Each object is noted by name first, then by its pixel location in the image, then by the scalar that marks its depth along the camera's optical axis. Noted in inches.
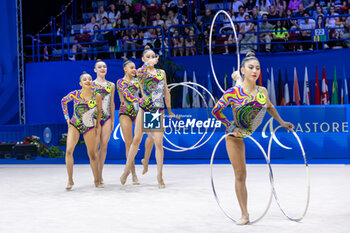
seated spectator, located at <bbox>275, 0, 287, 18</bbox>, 623.5
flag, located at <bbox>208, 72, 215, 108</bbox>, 597.9
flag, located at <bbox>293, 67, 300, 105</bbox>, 589.0
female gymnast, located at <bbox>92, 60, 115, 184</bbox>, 339.9
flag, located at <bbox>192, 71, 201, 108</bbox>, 599.8
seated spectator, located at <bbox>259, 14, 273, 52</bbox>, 602.7
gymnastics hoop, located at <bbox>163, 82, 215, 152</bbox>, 442.2
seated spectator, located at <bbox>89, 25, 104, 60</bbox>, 667.4
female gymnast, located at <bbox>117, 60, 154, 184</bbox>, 346.3
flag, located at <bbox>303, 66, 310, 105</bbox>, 586.3
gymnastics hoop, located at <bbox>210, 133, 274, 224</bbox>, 211.5
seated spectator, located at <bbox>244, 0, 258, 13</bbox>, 660.1
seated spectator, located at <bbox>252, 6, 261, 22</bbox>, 630.5
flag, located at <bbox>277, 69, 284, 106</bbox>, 586.2
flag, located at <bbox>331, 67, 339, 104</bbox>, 569.9
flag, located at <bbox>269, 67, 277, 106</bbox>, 574.3
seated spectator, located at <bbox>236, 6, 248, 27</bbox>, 633.6
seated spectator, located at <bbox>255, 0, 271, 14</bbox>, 632.6
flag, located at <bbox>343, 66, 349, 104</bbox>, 567.5
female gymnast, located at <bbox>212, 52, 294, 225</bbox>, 215.9
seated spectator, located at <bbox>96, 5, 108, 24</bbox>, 711.7
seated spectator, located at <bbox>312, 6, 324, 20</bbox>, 601.6
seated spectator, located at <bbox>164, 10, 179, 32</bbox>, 663.8
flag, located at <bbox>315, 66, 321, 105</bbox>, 577.8
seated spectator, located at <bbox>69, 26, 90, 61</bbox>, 682.8
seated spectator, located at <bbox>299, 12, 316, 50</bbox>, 593.0
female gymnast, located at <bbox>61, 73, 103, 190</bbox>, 321.4
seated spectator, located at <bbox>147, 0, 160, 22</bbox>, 693.9
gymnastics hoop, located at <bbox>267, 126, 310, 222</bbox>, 213.6
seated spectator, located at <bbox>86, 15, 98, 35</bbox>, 705.0
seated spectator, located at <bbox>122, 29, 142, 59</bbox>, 651.5
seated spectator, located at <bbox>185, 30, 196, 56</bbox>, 623.3
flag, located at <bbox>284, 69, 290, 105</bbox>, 586.8
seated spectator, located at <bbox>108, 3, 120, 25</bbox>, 701.9
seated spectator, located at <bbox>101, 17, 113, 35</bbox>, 685.3
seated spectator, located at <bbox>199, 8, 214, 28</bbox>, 637.3
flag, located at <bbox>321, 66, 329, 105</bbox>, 576.7
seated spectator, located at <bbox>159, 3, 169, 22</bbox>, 678.8
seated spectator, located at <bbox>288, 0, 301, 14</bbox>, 632.4
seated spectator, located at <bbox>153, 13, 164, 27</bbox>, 661.9
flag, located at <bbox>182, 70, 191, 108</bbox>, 609.3
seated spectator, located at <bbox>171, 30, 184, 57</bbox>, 622.0
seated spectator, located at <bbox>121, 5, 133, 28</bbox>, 688.4
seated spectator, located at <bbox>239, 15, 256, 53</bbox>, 606.2
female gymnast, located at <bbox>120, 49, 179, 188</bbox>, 323.9
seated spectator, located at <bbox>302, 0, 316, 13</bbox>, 627.9
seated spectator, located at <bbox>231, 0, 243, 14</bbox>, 659.3
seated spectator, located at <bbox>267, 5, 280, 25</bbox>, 609.3
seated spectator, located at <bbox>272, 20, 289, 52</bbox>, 596.0
